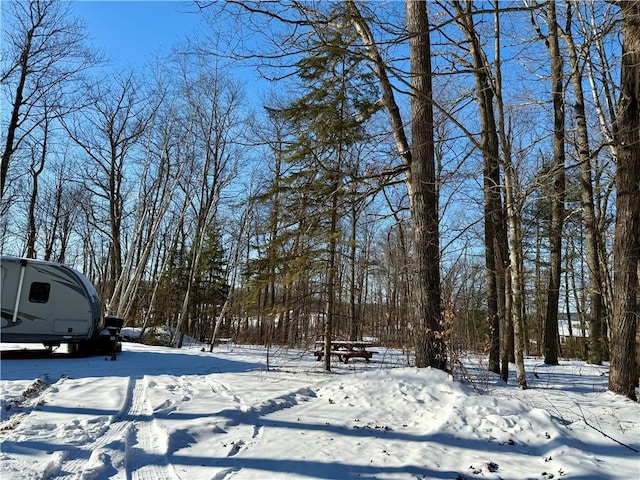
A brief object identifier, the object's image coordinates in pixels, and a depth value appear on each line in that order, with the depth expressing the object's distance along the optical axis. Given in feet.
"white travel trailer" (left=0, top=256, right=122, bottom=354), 31.68
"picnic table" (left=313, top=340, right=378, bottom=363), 38.43
